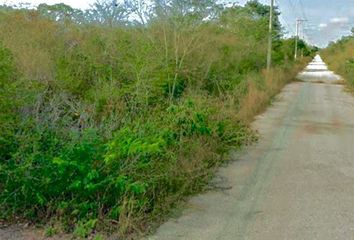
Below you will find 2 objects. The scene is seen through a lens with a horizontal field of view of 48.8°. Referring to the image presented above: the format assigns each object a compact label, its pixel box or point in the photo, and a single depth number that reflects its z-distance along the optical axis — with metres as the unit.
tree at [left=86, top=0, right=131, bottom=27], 10.15
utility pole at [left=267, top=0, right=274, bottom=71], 22.27
